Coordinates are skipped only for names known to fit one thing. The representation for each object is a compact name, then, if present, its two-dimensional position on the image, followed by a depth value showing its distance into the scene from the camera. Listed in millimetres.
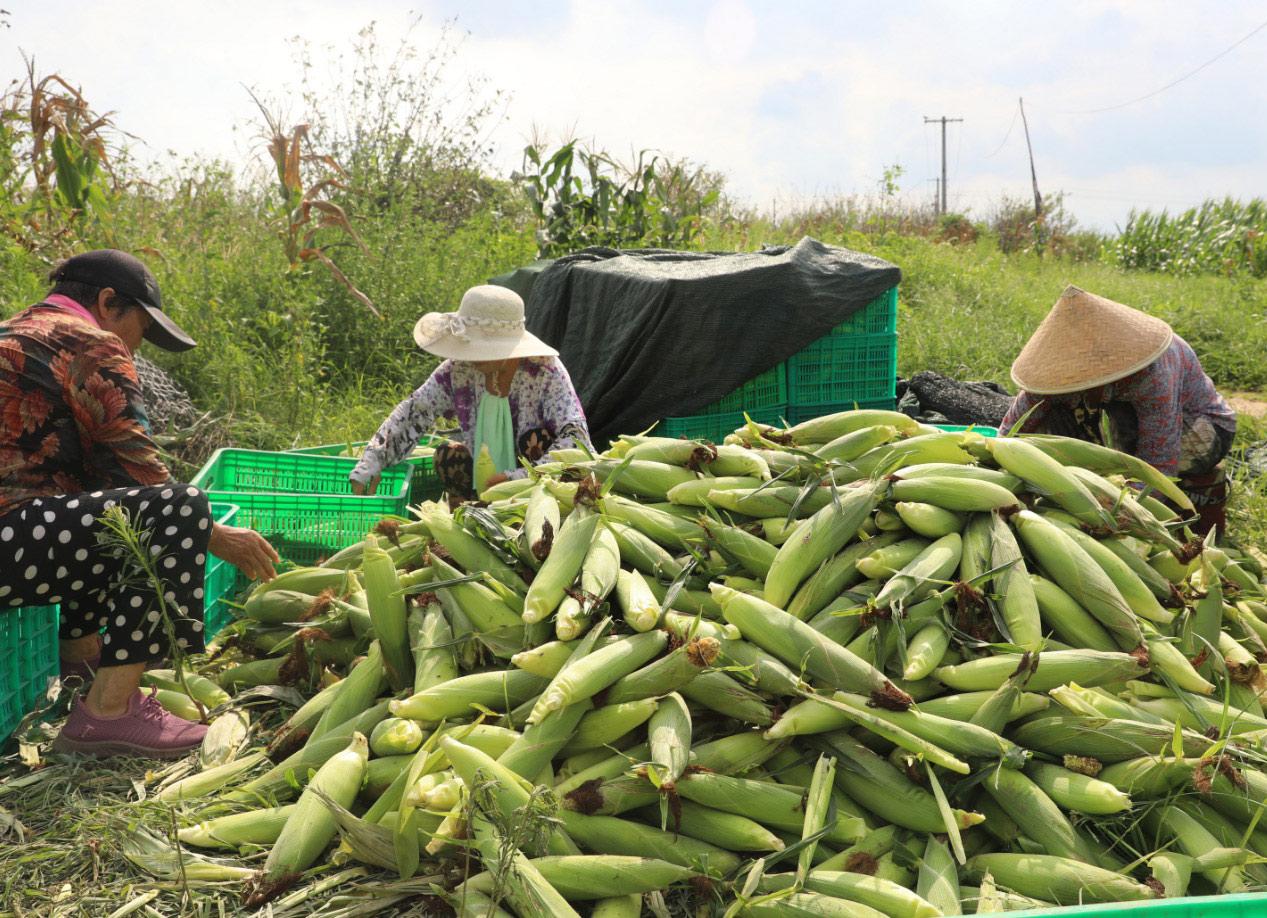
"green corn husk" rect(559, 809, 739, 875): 1634
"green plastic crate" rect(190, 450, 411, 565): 3320
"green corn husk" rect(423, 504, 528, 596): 2137
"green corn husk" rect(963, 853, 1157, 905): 1551
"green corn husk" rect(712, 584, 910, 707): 1757
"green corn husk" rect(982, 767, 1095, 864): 1636
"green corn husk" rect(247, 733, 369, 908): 1676
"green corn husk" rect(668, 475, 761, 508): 2320
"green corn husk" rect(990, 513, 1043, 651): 1896
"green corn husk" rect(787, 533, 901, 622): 1990
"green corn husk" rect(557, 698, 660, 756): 1737
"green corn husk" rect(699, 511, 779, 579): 2148
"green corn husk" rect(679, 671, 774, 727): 1783
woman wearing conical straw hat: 2969
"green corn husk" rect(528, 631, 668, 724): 1692
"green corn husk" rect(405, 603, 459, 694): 1952
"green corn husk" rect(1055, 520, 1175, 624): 2049
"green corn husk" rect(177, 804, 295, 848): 1810
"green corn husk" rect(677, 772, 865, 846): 1661
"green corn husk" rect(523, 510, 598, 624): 1904
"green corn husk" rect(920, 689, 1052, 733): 1772
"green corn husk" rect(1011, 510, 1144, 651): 1957
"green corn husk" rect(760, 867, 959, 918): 1483
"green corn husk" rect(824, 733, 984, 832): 1666
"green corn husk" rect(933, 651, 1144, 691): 1823
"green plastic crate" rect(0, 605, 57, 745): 2332
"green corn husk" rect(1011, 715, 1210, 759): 1757
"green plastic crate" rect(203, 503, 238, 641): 2881
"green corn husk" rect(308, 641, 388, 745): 2035
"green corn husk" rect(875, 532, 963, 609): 1883
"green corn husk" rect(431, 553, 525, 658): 1979
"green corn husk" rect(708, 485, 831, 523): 2250
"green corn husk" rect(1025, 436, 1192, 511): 2502
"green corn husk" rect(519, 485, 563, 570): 2092
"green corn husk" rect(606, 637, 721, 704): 1765
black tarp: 4266
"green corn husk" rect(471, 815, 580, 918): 1478
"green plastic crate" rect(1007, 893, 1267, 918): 1014
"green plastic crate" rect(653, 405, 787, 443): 4293
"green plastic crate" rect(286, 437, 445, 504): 4020
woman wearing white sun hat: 3568
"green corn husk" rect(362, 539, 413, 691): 2086
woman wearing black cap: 2295
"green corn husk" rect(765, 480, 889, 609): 2014
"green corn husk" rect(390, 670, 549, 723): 1851
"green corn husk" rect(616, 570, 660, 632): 1844
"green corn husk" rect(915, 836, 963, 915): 1522
